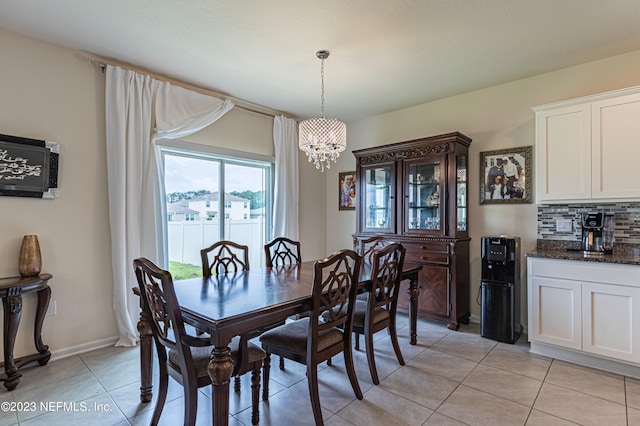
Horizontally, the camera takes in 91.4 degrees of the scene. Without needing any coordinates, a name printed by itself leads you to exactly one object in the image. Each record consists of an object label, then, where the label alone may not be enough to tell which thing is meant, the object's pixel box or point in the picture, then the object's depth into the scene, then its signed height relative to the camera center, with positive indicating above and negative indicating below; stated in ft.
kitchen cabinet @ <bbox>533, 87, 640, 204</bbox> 8.30 +1.82
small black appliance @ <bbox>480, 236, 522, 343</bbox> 9.83 -2.43
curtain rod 9.39 +4.63
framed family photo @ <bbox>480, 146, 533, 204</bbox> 10.71 +1.31
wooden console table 7.22 -2.33
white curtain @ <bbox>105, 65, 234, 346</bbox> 9.46 +1.35
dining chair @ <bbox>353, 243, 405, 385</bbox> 7.45 -2.30
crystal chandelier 9.00 +2.25
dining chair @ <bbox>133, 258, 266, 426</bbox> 4.95 -2.52
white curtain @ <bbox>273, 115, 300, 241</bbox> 14.21 +1.57
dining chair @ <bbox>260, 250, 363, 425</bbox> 5.92 -2.53
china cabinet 11.11 +0.00
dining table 4.73 -1.63
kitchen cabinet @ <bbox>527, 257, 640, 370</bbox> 7.66 -2.55
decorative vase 7.97 -1.12
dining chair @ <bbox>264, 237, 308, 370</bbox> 9.98 -1.39
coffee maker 9.13 -0.61
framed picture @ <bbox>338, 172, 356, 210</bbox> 15.71 +1.16
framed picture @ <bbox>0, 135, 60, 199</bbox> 7.97 +1.27
